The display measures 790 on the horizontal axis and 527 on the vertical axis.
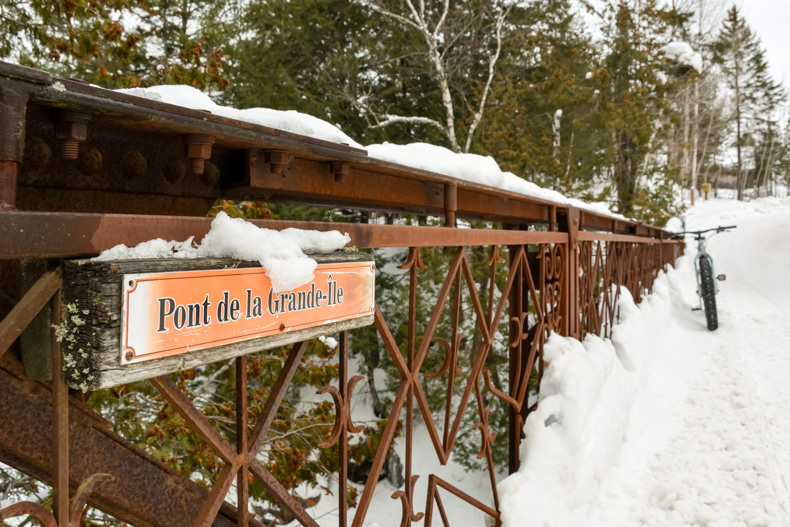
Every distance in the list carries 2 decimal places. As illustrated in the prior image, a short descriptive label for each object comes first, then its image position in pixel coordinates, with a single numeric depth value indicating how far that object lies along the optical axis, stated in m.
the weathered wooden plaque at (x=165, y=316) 0.81
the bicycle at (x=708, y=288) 6.98
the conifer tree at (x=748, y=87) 34.81
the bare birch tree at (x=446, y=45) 9.32
